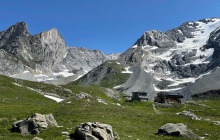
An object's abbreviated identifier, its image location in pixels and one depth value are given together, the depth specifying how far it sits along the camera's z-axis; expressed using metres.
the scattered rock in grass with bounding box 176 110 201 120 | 48.46
